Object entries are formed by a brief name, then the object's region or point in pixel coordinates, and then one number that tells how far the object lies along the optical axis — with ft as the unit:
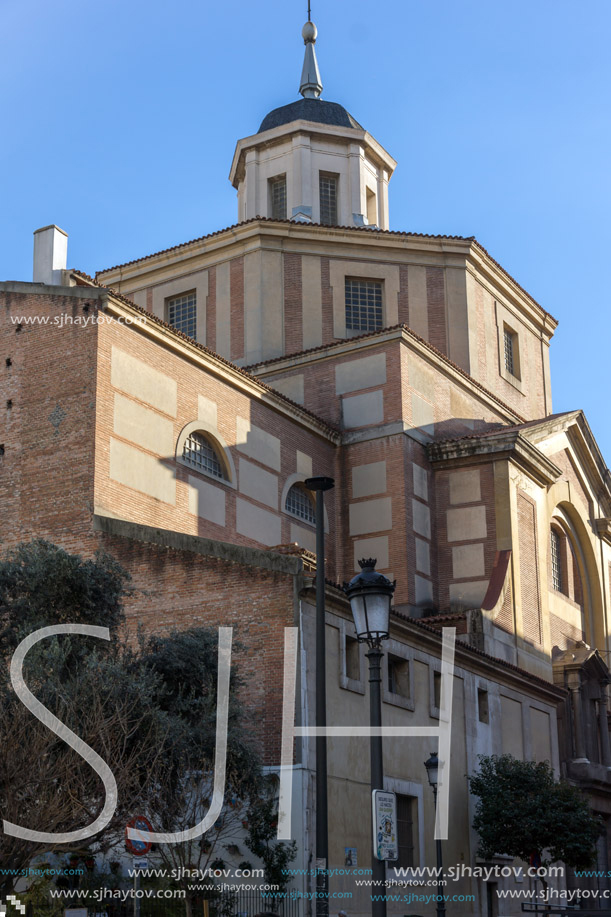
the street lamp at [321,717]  43.50
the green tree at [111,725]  44.73
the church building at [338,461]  67.82
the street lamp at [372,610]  40.60
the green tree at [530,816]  74.74
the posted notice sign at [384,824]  38.86
